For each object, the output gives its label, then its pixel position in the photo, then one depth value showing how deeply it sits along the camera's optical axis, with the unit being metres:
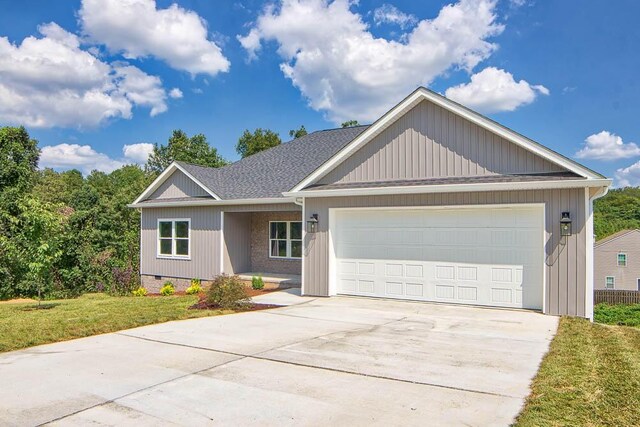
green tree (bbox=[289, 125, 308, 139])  45.34
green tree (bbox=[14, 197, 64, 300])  11.91
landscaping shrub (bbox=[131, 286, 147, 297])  17.08
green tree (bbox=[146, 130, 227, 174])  41.75
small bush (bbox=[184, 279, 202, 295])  15.99
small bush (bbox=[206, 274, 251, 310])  11.00
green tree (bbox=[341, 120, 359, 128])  40.88
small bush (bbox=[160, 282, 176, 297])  16.68
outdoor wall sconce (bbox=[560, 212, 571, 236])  9.44
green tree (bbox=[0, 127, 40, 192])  18.70
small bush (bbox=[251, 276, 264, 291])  15.41
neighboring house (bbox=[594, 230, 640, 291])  36.88
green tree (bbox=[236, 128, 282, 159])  43.53
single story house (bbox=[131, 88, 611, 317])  9.62
